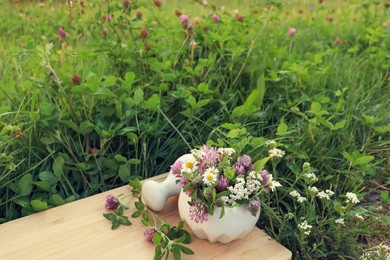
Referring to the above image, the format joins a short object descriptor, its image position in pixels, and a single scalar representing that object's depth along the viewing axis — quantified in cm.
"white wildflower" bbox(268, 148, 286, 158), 140
